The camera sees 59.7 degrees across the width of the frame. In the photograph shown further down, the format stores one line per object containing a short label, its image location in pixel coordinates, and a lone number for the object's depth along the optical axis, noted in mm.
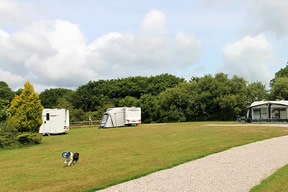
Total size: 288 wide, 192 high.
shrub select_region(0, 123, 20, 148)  13977
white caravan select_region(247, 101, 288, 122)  27453
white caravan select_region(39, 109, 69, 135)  21984
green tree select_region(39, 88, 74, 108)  68000
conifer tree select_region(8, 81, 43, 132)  15812
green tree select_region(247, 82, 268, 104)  40094
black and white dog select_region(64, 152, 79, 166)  8234
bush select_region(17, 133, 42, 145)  14717
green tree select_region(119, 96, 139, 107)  48938
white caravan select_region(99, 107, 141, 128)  29391
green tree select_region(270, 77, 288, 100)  38344
